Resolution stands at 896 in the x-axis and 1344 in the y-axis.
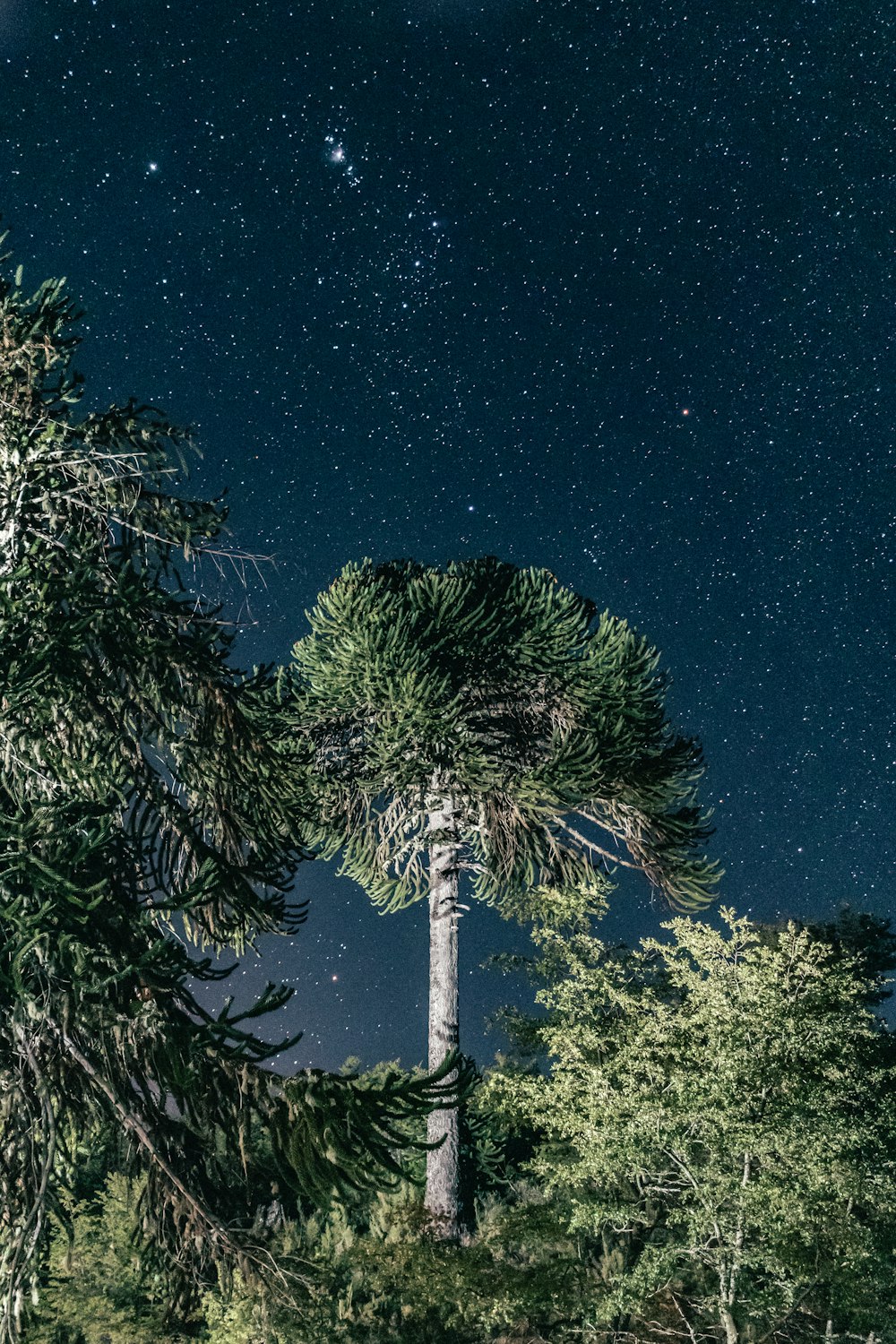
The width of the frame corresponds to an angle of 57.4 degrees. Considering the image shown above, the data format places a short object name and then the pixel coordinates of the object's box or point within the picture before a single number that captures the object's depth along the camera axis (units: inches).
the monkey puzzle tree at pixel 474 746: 479.5
